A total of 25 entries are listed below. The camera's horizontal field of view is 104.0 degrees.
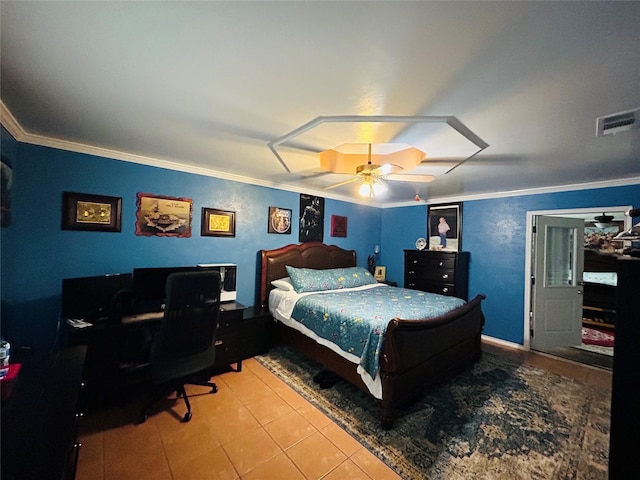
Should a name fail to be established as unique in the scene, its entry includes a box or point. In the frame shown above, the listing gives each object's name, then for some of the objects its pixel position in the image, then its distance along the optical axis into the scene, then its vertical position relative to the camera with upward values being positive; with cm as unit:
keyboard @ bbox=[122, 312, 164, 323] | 228 -78
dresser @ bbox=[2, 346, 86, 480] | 83 -78
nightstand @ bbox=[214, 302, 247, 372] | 275 -112
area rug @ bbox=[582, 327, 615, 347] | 397 -145
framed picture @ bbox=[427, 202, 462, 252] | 448 +34
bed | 201 -106
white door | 367 -50
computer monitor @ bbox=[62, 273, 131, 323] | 224 -58
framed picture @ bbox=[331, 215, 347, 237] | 476 +31
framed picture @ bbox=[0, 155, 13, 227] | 187 +32
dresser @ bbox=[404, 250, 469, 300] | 418 -46
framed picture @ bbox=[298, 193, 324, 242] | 431 +40
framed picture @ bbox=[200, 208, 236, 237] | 329 +20
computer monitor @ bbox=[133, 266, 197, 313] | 259 -57
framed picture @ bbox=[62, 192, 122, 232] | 242 +22
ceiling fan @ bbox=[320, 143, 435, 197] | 229 +78
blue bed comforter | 217 -72
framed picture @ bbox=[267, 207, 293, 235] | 392 +31
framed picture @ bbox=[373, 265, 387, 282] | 526 -64
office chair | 196 -80
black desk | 206 -103
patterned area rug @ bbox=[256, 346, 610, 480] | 169 -147
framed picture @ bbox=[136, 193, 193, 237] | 285 +24
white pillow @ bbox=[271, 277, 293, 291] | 353 -63
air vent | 158 +86
